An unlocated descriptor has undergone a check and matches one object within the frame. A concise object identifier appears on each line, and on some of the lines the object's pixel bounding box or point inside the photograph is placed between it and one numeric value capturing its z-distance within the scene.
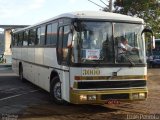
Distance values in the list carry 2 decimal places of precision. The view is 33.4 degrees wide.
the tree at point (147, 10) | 20.16
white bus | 7.45
